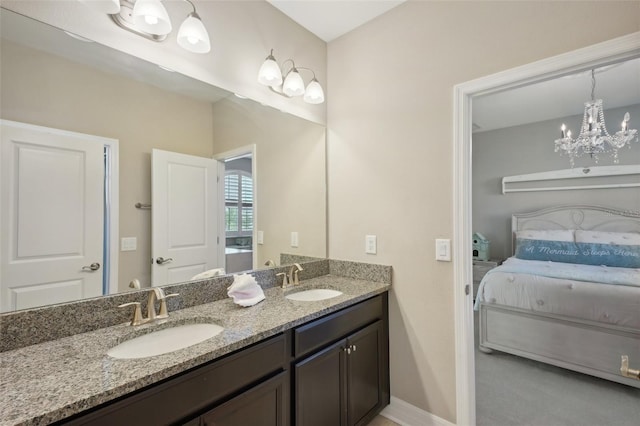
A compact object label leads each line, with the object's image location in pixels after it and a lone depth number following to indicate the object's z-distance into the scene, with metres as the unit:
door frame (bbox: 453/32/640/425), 1.68
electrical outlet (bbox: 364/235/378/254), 2.09
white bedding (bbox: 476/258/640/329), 2.32
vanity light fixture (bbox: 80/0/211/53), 1.21
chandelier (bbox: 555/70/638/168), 2.87
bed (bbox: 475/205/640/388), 2.32
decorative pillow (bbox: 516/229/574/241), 3.98
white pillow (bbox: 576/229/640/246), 3.55
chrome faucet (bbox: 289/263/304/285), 2.01
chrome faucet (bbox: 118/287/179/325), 1.27
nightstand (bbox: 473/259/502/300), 4.44
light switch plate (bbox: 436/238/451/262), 1.75
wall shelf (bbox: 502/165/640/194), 3.75
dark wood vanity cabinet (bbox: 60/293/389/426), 0.90
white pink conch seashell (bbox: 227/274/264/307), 1.54
